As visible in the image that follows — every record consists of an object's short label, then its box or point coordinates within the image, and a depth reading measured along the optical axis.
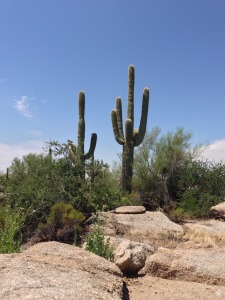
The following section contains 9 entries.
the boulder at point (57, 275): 2.16
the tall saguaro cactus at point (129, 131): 10.62
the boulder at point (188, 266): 3.45
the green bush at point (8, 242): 3.72
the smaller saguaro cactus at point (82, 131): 11.18
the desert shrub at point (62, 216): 5.76
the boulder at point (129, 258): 3.58
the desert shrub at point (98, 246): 3.89
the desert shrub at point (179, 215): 7.73
